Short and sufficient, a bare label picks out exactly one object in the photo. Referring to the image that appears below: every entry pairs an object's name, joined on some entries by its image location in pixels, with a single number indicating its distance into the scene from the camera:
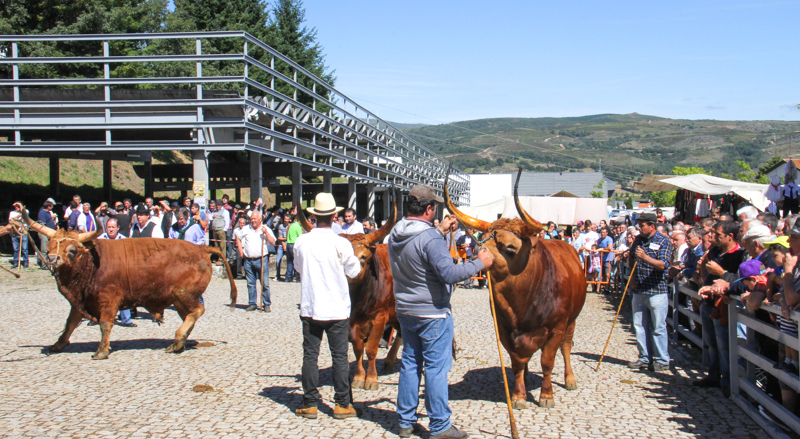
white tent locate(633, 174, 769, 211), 12.78
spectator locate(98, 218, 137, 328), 9.97
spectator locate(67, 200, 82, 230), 15.67
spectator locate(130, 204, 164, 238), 10.55
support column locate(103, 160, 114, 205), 24.83
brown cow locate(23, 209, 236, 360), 7.72
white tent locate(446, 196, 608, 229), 23.61
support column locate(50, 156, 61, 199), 23.80
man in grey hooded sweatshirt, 4.83
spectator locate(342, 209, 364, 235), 11.84
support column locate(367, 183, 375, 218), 31.00
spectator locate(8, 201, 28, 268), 15.89
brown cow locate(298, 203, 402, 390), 6.29
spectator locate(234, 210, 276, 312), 11.72
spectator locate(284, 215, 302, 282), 15.81
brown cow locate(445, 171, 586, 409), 5.61
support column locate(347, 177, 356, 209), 27.87
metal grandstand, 17.78
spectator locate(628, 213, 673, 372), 7.41
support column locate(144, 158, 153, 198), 23.25
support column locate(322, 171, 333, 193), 25.36
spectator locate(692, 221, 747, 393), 6.51
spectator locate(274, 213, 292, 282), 17.50
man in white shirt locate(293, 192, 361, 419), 5.48
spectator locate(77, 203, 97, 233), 15.63
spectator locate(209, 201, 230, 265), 16.91
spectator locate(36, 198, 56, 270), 15.70
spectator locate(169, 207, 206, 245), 11.97
